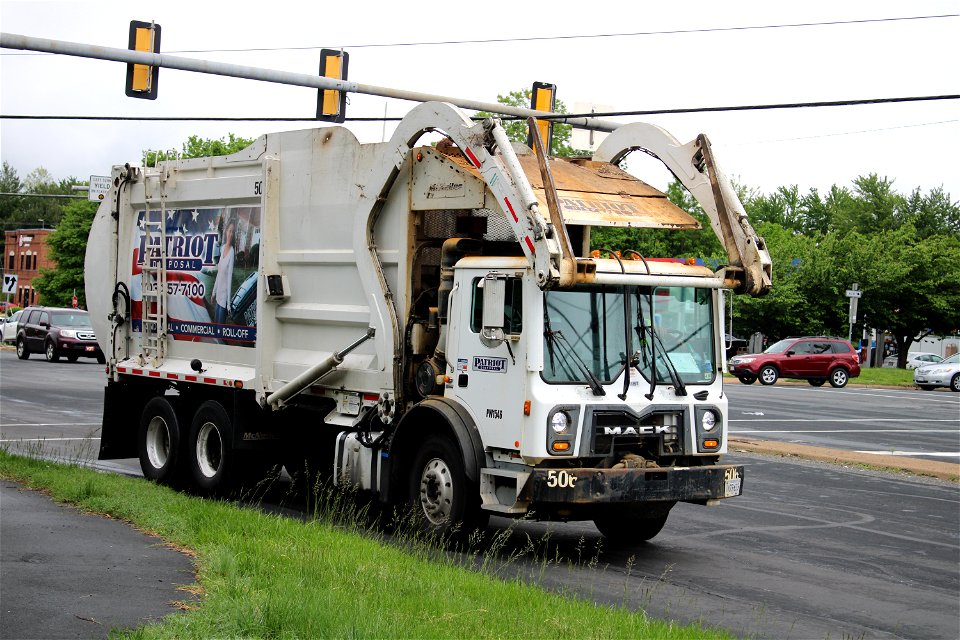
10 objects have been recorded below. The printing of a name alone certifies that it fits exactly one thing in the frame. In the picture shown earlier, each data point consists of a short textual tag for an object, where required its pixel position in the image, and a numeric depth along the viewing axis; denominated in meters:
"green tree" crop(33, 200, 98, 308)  75.12
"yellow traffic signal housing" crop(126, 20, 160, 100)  18.31
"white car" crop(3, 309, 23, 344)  52.81
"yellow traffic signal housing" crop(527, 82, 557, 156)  20.91
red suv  40.75
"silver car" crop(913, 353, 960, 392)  41.94
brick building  100.50
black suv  40.22
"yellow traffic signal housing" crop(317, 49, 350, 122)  19.45
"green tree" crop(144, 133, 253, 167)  64.22
